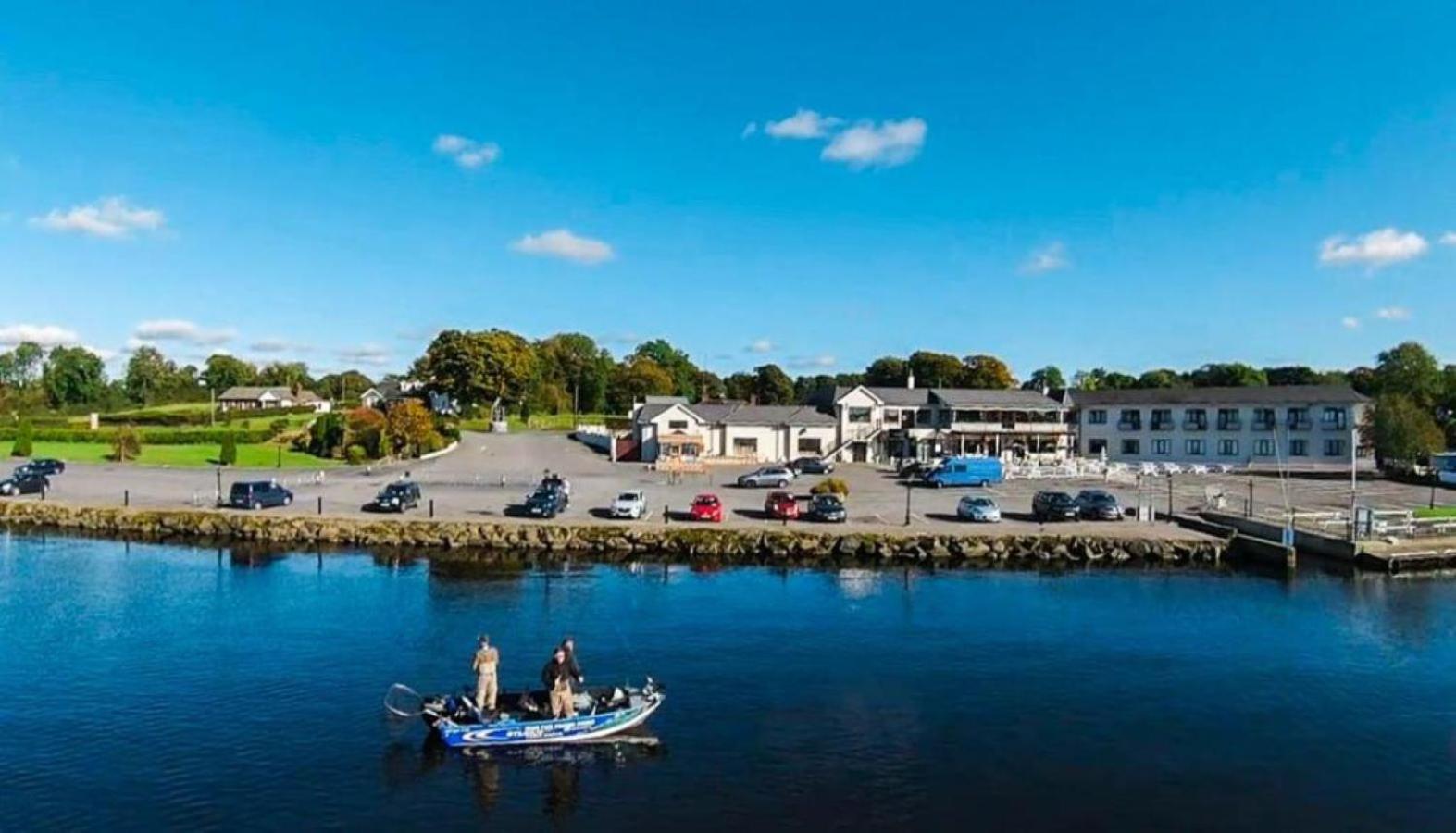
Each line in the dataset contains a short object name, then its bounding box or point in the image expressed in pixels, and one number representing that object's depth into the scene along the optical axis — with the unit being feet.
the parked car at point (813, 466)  268.00
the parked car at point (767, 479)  235.56
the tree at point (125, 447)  279.49
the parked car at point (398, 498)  184.55
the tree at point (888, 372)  508.53
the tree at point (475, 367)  424.46
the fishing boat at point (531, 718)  75.92
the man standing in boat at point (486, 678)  78.12
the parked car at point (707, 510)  178.70
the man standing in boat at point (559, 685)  77.92
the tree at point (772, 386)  572.51
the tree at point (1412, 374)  355.77
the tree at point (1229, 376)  535.60
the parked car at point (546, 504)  180.65
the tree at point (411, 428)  287.28
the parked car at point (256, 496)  188.14
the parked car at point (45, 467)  222.28
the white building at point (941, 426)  310.65
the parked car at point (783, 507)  182.50
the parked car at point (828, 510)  180.45
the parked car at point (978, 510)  183.01
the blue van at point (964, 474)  238.89
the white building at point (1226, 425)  306.14
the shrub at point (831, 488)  207.10
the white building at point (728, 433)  297.94
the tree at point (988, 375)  469.98
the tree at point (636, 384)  523.70
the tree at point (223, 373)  632.09
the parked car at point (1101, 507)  188.34
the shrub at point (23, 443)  278.05
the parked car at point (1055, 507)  186.80
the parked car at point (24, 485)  207.72
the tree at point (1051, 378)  595.06
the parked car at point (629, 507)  181.16
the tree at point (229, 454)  264.31
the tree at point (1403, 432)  268.41
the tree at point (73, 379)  509.35
